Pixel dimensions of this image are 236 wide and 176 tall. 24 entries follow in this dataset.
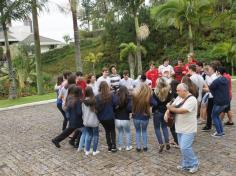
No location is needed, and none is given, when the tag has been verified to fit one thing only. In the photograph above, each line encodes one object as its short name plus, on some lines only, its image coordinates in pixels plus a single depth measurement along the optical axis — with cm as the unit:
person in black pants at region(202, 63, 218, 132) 522
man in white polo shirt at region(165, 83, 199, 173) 355
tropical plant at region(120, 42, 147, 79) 1771
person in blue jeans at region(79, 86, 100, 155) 438
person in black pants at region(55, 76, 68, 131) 550
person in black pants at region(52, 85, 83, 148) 461
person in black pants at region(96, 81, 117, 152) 435
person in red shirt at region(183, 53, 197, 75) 622
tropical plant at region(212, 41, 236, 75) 1445
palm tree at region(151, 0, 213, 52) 1387
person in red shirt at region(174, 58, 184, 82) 627
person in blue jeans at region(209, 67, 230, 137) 487
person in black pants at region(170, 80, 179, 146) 445
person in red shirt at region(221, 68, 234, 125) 526
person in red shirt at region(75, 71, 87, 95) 576
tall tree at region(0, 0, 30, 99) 1044
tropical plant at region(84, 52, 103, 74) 2116
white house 3167
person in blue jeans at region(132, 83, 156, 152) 426
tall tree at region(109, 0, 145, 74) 1465
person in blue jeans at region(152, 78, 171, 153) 424
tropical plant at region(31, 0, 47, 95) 1140
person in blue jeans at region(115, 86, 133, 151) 436
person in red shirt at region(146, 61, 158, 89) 687
